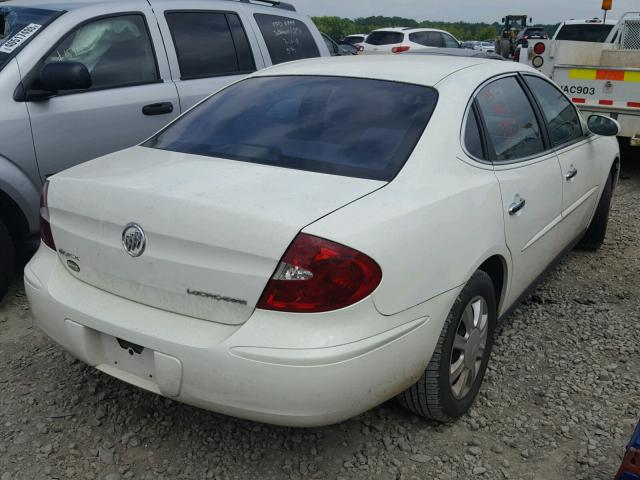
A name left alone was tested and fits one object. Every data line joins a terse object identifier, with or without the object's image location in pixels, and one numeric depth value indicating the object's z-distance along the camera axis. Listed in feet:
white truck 22.84
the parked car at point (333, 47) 27.42
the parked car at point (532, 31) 79.55
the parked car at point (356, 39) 69.88
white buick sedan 6.81
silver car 12.30
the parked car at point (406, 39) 62.49
